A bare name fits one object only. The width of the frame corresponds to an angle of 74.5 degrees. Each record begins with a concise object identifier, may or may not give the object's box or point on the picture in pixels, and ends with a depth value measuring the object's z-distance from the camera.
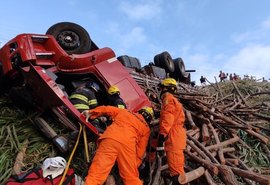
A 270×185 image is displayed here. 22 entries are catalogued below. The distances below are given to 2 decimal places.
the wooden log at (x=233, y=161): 2.99
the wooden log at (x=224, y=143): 3.04
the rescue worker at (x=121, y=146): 2.09
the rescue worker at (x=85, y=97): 2.56
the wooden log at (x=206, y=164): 2.51
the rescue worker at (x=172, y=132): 2.42
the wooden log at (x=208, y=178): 2.52
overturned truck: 2.40
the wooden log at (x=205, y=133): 3.12
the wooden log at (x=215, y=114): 3.45
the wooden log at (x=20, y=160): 2.16
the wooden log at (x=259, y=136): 3.57
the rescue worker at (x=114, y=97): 2.71
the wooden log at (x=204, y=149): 2.79
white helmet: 1.98
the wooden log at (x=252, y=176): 2.34
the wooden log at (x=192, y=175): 2.36
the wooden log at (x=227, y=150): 3.19
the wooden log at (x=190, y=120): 3.12
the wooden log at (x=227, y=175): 2.39
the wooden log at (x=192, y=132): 3.14
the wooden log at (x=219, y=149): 2.92
